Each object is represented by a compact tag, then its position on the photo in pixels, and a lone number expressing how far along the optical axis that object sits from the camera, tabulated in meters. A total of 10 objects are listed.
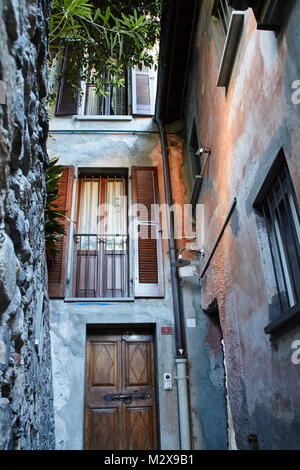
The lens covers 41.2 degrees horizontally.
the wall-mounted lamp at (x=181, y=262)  5.80
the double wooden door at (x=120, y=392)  5.27
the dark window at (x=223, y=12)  4.41
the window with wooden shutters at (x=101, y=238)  6.11
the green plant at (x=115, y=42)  5.43
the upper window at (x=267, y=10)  2.66
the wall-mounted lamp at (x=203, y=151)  5.10
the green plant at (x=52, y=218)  4.92
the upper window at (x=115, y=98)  7.68
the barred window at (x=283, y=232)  2.86
